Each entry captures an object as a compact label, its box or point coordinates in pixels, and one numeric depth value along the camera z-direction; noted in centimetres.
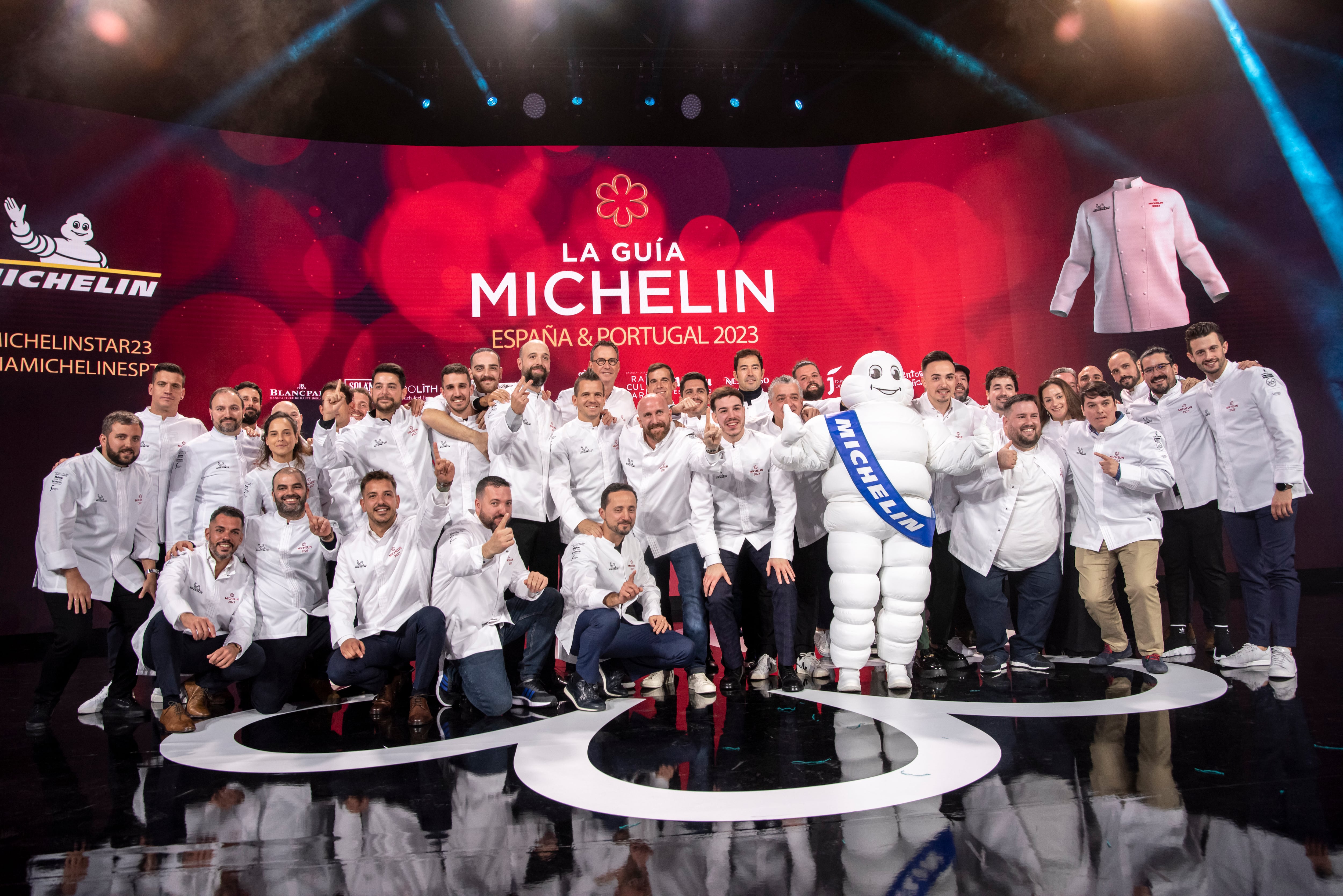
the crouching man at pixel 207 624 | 372
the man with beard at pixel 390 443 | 459
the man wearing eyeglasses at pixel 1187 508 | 463
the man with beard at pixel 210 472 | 465
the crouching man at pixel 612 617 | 373
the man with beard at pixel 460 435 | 444
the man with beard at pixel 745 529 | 401
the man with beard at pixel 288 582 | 390
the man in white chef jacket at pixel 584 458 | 423
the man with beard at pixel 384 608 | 368
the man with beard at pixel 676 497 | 407
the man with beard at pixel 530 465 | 432
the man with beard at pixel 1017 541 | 412
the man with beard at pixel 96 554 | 393
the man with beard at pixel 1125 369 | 491
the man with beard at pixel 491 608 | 367
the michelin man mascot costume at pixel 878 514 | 372
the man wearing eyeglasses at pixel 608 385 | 483
